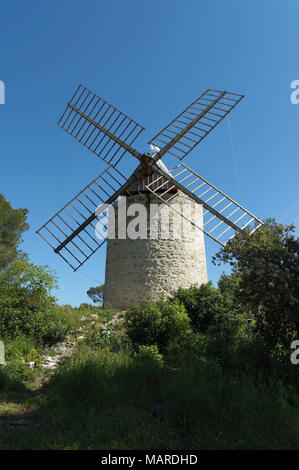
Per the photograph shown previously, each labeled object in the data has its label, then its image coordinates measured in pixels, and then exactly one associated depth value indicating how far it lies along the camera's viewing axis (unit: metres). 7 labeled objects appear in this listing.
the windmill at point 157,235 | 11.30
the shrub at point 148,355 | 7.12
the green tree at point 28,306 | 9.05
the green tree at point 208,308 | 9.45
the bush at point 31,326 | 8.92
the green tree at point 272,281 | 5.87
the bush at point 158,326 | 8.59
